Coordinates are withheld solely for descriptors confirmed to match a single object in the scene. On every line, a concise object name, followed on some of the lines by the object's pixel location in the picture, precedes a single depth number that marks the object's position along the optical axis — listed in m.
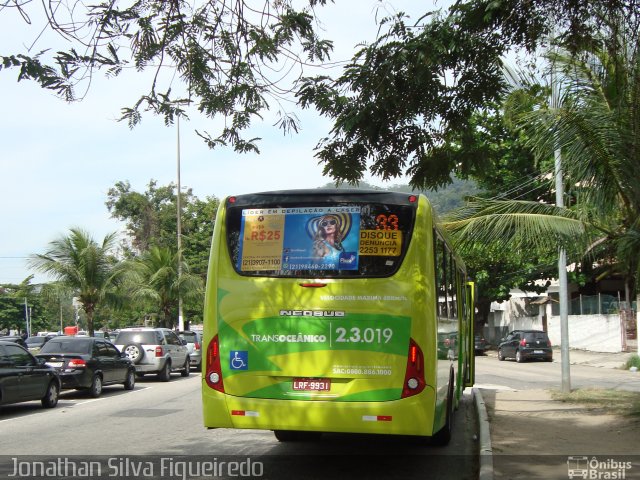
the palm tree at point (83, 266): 27.05
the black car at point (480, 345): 41.75
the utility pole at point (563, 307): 16.20
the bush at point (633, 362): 26.61
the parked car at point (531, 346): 34.06
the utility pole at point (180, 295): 36.53
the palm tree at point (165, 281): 35.72
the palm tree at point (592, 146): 10.59
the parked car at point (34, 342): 33.59
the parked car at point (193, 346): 29.31
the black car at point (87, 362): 17.22
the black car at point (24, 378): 13.66
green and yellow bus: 7.29
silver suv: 23.09
